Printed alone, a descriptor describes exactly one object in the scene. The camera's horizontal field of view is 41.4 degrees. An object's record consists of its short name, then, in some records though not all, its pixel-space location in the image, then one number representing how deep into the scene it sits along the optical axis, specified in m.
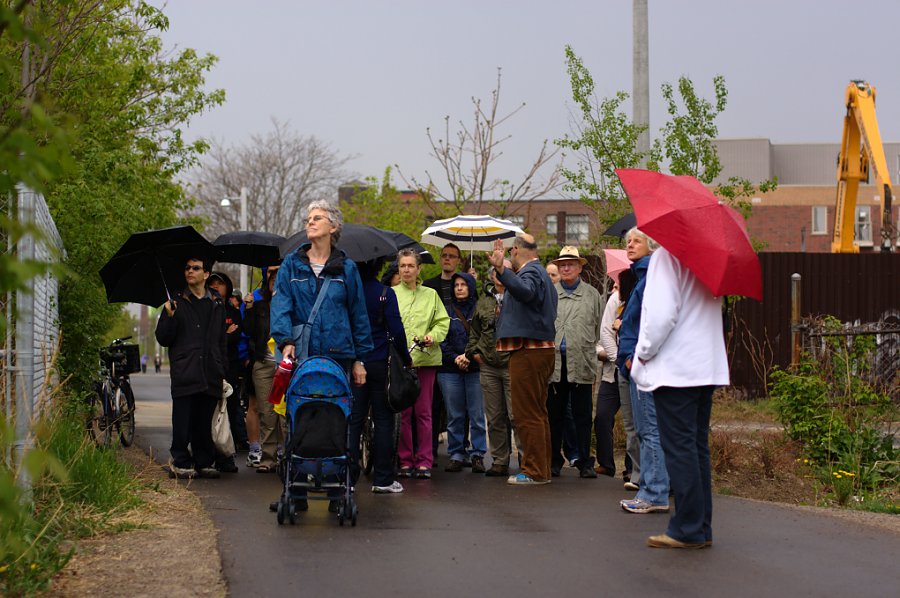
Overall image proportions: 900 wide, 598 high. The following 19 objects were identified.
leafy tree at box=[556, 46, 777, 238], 16.19
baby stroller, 8.12
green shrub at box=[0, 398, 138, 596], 5.78
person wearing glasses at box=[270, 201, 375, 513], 8.53
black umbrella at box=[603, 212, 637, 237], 10.82
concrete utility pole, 14.88
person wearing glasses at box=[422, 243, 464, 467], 12.34
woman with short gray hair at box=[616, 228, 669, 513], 8.43
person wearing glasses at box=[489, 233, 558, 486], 10.34
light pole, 36.27
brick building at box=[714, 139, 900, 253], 72.44
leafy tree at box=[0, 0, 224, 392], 11.16
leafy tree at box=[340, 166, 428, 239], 34.91
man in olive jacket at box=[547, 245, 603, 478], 11.26
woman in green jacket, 11.25
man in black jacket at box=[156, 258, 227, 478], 10.59
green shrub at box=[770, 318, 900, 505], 11.68
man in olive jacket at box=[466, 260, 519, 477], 11.32
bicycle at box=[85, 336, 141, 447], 13.59
